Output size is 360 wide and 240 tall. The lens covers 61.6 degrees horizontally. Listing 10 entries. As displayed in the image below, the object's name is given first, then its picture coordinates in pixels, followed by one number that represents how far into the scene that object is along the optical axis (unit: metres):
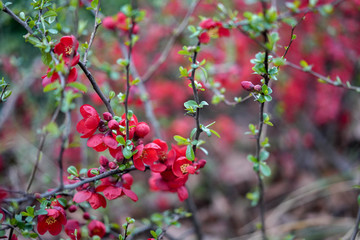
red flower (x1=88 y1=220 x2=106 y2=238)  0.89
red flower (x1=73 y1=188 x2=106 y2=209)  0.74
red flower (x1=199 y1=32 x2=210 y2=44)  0.90
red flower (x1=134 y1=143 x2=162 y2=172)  0.75
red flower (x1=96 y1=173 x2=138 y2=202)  0.75
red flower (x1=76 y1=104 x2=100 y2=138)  0.74
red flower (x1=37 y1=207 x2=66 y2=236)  0.76
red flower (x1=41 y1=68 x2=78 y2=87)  0.71
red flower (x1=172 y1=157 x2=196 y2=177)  0.78
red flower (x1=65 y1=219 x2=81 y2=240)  0.88
